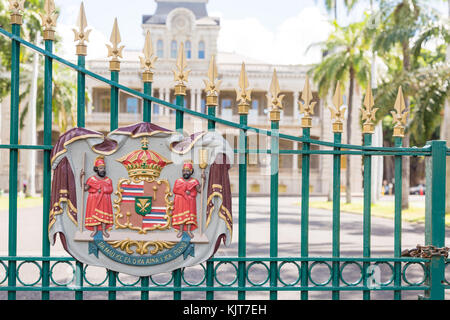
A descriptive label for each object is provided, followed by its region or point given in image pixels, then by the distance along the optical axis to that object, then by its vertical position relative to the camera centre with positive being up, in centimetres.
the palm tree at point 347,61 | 2486 +509
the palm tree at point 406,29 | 1662 +475
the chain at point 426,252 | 377 -71
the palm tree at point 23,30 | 2120 +588
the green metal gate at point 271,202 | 366 -32
